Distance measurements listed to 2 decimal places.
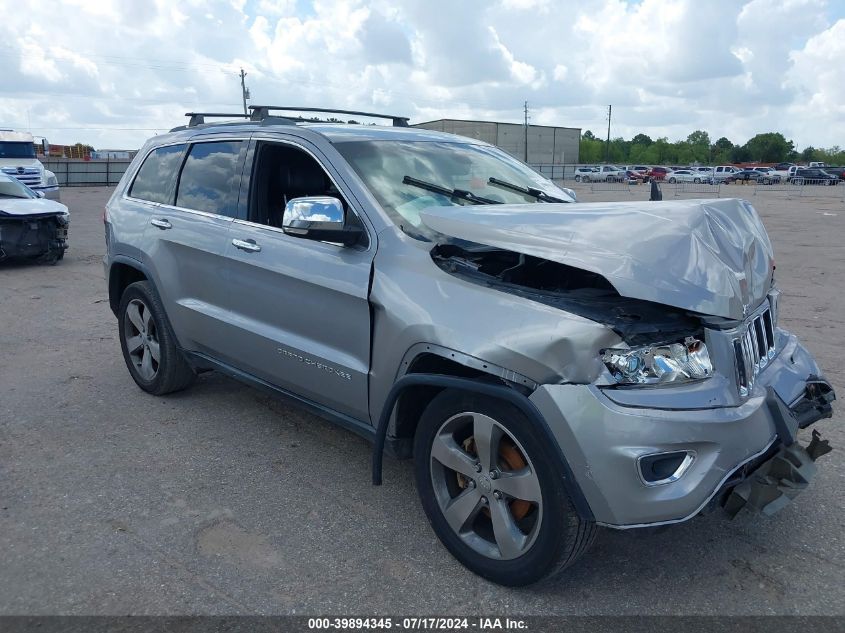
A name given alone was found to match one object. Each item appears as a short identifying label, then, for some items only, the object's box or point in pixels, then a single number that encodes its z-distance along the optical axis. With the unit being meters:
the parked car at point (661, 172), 67.01
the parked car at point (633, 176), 60.61
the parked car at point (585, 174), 69.69
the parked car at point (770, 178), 61.95
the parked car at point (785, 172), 62.66
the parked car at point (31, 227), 11.59
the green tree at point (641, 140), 153.02
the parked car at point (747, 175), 64.69
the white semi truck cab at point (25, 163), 19.38
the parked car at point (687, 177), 63.66
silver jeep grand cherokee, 2.74
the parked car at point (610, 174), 69.44
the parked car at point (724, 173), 64.81
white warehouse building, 78.62
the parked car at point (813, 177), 55.25
